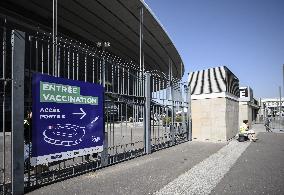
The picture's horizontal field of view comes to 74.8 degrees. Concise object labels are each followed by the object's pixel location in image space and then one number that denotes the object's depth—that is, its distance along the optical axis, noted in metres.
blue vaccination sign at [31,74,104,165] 4.53
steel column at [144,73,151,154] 8.13
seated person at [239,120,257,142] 11.66
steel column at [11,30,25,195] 4.05
